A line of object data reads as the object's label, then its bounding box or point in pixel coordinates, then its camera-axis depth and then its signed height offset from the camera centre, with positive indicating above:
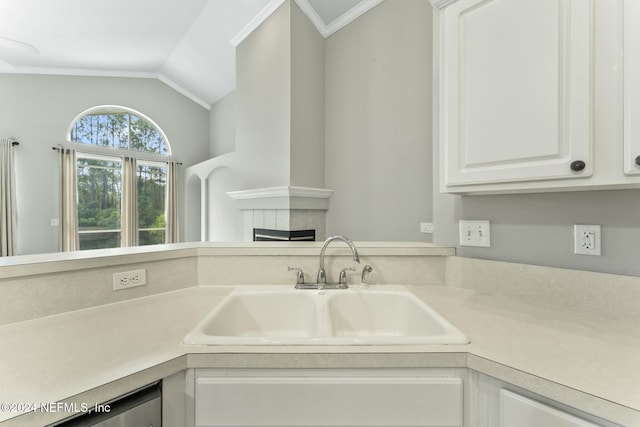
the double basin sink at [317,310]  1.11 -0.41
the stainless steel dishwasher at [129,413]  0.57 -0.43
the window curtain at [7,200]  3.90 +0.18
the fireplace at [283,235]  2.87 -0.25
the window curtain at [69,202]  4.39 +0.17
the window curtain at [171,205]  5.50 +0.14
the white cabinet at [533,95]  0.78 +0.38
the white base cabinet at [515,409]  0.58 -0.44
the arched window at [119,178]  4.75 +0.64
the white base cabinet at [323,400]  0.71 -0.48
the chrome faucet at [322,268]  1.21 -0.25
